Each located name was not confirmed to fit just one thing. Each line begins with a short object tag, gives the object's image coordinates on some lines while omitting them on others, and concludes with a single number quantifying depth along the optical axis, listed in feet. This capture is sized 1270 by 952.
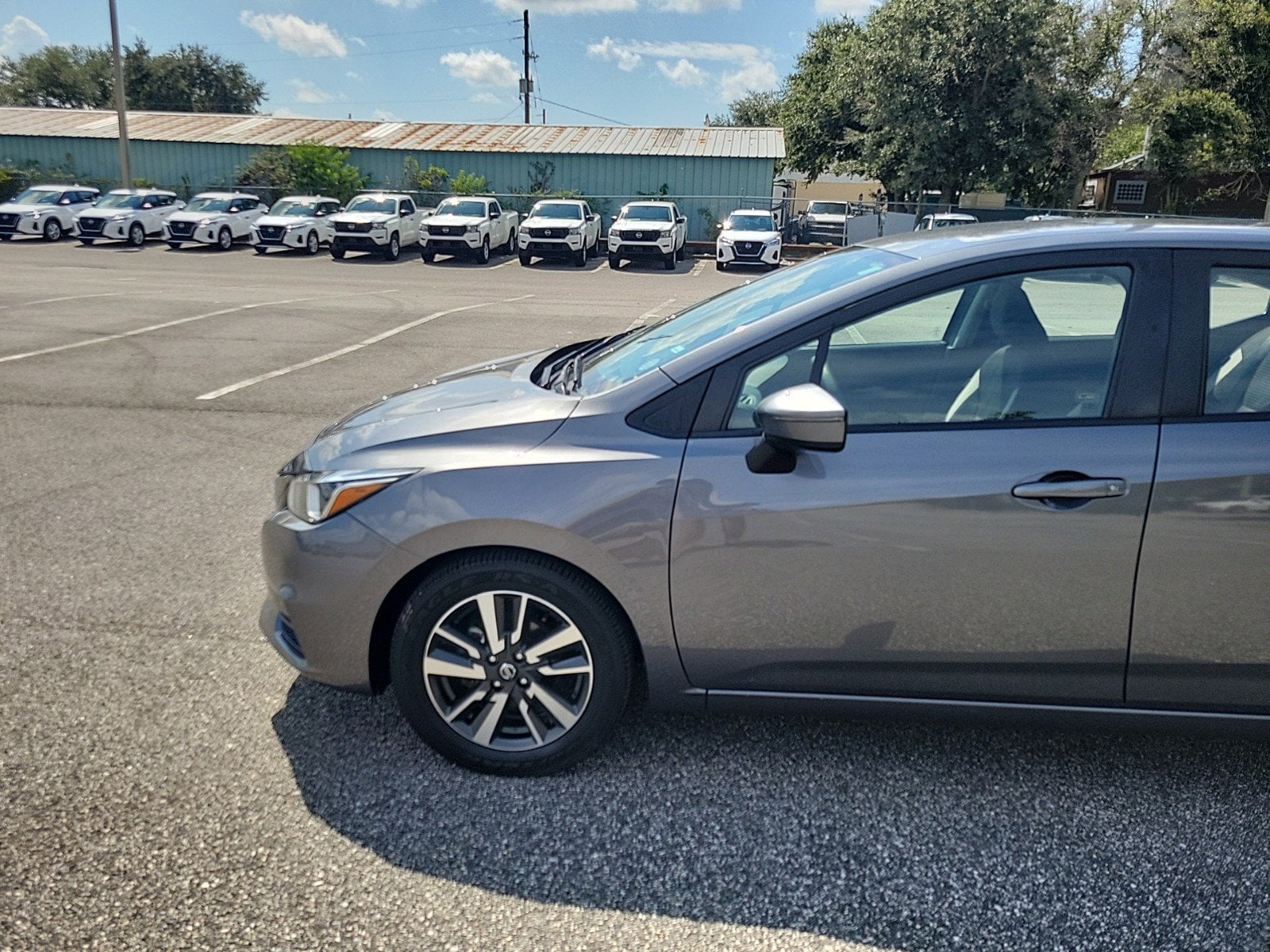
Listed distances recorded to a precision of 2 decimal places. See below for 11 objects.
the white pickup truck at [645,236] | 89.76
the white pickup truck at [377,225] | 89.76
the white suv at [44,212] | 98.58
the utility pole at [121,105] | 107.45
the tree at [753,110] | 288.41
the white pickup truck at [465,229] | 90.63
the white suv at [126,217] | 95.14
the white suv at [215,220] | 94.02
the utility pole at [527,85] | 218.44
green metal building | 118.83
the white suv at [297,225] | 91.76
